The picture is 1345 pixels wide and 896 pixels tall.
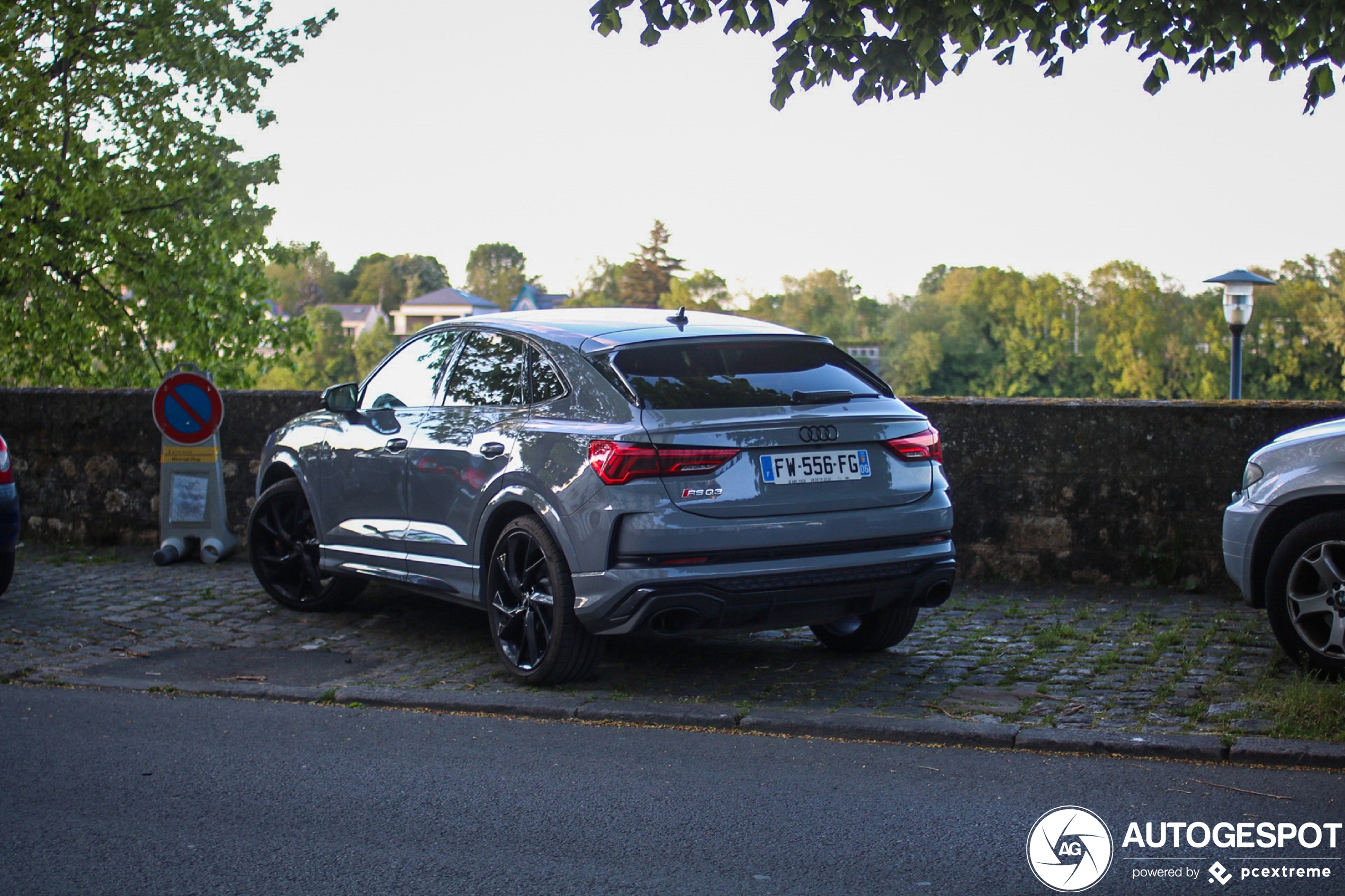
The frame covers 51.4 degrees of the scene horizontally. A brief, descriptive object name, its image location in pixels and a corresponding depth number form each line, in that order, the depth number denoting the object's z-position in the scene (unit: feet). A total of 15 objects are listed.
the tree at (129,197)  70.03
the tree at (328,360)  479.00
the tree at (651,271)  527.81
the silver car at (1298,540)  20.04
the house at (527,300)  642.22
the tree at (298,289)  601.38
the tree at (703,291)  486.38
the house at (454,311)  638.94
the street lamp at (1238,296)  84.38
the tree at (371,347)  530.68
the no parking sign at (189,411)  34.60
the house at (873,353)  534.78
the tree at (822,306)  522.88
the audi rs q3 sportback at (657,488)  19.01
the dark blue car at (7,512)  28.45
